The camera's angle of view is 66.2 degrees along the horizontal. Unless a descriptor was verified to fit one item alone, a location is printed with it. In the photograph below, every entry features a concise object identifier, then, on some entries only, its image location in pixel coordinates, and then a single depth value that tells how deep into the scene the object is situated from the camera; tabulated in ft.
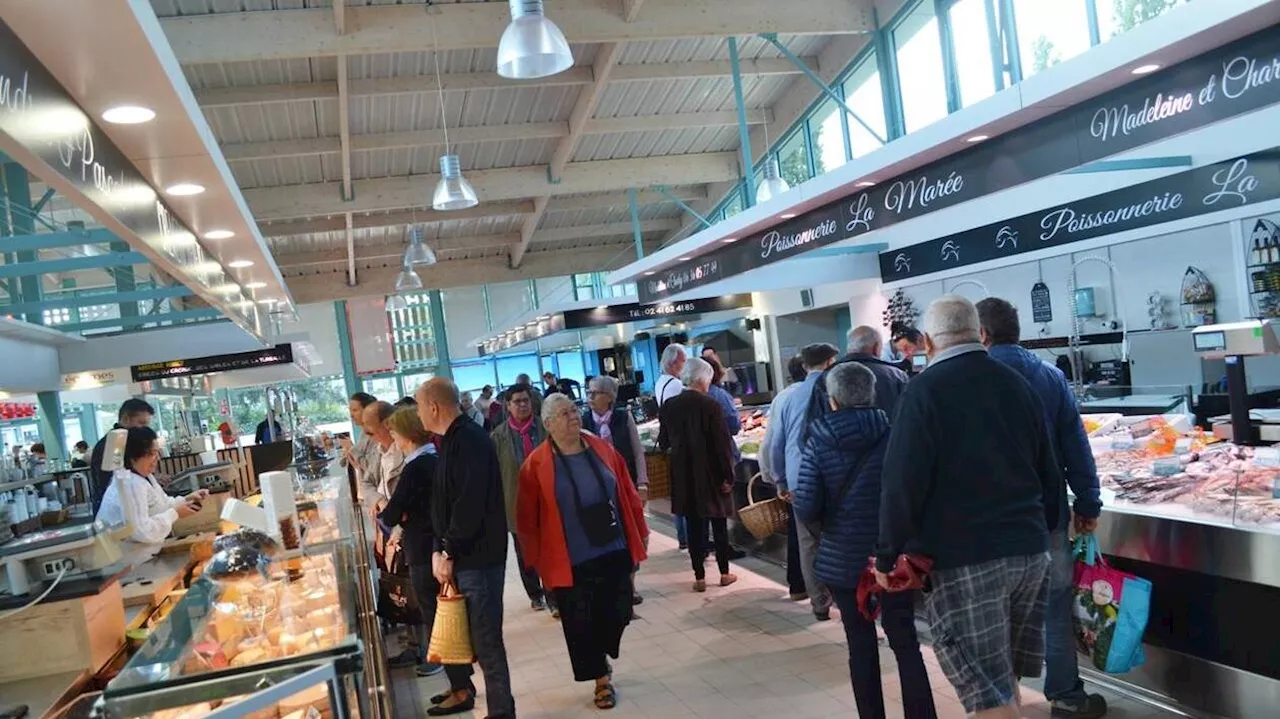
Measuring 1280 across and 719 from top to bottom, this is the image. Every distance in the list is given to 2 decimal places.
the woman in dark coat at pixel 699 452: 22.49
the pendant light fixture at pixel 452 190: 25.98
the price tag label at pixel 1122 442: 17.98
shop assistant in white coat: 16.26
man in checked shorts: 10.06
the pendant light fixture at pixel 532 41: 16.84
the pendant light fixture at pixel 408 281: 43.83
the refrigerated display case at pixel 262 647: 6.74
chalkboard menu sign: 34.73
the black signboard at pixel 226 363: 48.16
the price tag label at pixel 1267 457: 14.03
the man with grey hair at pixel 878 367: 16.55
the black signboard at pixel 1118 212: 24.82
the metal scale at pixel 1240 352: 17.01
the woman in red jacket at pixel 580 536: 15.84
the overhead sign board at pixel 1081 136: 12.22
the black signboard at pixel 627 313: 51.24
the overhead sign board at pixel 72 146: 8.41
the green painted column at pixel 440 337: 86.89
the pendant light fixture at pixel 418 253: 37.52
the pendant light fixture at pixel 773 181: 30.53
